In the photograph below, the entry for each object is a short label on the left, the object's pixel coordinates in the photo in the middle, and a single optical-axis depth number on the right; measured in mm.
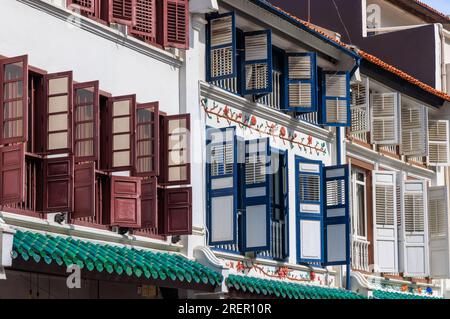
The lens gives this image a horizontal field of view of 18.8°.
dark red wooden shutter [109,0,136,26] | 20750
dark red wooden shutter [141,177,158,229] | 20350
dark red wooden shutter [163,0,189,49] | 22094
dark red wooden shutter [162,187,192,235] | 21156
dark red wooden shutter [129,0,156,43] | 21438
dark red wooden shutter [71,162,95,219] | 18656
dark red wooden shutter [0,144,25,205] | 17281
